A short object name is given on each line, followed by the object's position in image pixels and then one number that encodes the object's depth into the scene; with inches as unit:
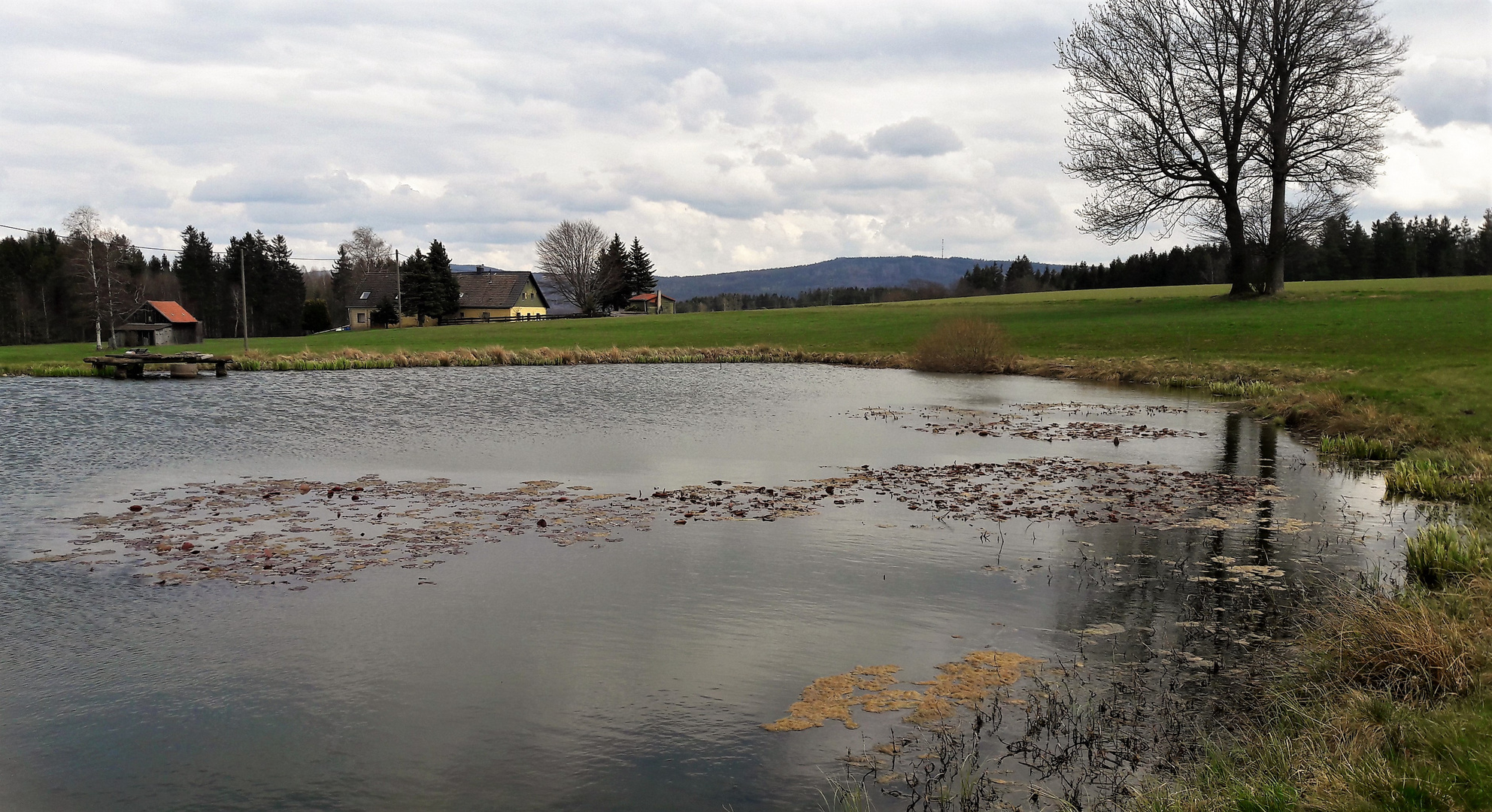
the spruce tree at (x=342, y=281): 4901.6
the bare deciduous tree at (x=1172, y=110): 1891.0
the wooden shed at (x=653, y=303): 4736.7
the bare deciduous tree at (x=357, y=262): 4977.9
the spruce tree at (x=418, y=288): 3597.4
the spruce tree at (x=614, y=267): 4318.4
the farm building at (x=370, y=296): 4174.2
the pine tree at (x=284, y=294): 4252.0
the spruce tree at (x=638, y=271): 4500.5
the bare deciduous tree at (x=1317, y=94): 1811.0
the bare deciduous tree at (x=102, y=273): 2888.8
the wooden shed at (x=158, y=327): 3014.3
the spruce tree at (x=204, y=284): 4062.5
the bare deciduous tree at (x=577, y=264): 4338.1
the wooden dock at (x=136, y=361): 1729.8
